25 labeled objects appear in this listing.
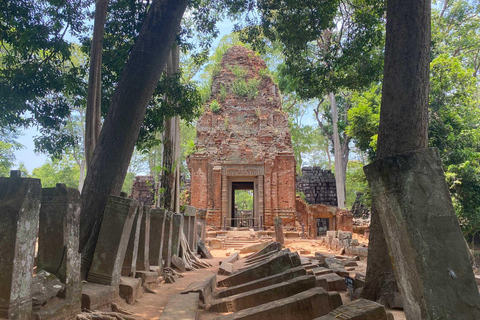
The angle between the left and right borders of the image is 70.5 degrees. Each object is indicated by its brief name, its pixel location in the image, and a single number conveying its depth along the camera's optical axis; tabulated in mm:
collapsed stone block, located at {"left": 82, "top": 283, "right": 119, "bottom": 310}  3401
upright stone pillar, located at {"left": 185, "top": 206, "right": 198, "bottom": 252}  10003
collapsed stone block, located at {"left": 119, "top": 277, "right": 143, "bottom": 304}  4254
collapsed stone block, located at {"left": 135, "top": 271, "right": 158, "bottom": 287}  5145
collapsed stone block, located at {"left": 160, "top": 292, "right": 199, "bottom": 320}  3564
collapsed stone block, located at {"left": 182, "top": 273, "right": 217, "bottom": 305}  4634
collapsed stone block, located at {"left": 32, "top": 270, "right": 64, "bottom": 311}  2713
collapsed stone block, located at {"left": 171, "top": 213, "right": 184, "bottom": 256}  7836
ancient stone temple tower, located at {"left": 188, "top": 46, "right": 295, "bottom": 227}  18578
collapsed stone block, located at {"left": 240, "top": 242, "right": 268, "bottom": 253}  12372
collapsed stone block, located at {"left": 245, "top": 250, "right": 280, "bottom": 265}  7887
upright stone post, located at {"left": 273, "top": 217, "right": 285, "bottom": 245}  14477
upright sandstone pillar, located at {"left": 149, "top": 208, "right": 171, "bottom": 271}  6289
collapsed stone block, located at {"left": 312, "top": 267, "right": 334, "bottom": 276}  5472
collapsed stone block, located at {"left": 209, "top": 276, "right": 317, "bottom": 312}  3951
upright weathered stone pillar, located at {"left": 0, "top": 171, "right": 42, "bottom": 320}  2375
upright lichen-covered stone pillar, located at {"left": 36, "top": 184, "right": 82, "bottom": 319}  3152
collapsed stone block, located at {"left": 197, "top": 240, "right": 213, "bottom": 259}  10945
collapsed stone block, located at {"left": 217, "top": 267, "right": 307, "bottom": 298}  4652
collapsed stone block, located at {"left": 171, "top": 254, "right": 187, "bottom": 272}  7445
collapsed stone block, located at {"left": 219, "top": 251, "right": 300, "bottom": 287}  5453
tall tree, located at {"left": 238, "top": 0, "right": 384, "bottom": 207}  7797
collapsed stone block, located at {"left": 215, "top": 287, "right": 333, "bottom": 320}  3193
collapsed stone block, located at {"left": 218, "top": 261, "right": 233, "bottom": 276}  7262
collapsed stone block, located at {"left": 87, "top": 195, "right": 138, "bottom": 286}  4082
